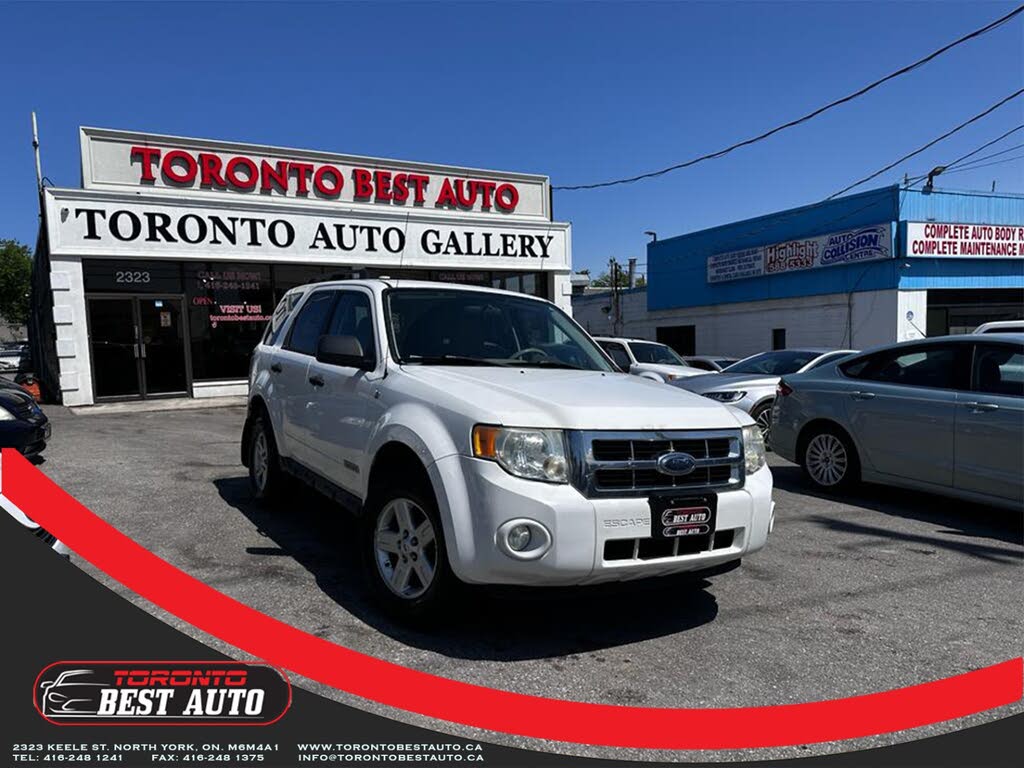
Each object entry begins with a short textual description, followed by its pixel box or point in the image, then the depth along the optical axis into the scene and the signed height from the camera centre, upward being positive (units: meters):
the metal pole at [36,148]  18.62 +5.29
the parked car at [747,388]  9.55 -0.86
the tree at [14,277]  49.44 +4.36
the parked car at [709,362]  17.46 -0.95
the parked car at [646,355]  12.29 -0.54
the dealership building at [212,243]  14.33 +2.02
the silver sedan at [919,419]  5.70 -0.87
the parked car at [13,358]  25.81 -0.73
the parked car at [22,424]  7.74 -0.92
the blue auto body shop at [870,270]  23.66 +1.79
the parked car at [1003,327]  8.77 -0.12
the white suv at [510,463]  3.19 -0.65
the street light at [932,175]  23.12 +4.62
